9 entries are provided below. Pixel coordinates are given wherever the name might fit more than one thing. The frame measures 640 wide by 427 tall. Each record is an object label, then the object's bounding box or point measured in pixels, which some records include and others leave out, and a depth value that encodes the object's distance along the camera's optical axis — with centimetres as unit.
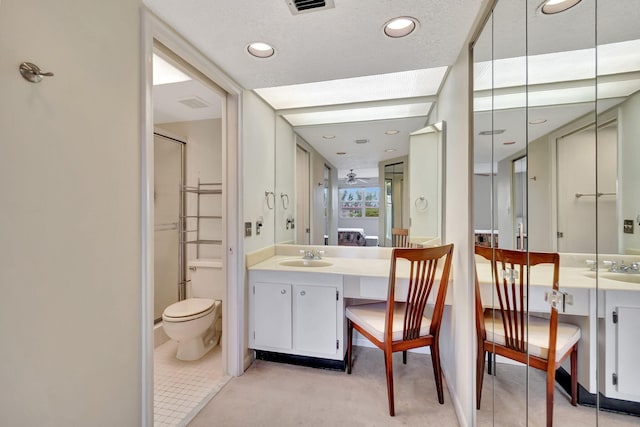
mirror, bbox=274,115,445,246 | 229
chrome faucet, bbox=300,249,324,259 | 245
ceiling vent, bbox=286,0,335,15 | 115
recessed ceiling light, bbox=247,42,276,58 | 149
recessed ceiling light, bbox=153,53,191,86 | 183
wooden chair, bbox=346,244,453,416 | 162
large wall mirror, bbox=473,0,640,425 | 61
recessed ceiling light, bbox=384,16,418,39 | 128
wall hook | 79
